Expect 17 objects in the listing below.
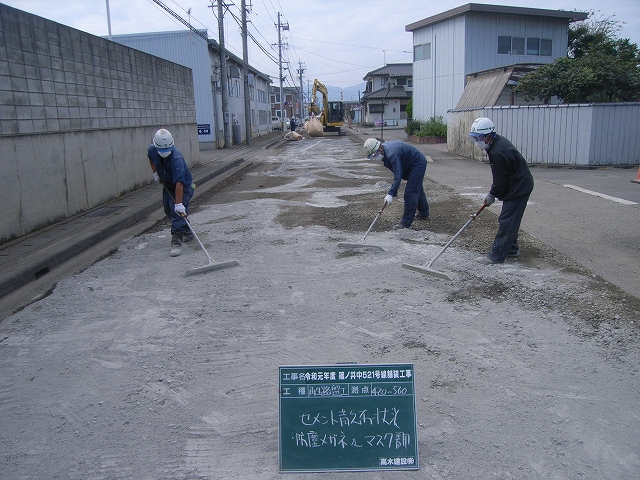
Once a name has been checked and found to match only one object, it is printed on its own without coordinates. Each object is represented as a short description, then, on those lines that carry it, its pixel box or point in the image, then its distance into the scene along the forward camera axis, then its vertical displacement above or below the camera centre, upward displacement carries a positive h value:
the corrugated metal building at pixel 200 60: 27.81 +3.82
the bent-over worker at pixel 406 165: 7.89 -0.52
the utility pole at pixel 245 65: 30.88 +3.92
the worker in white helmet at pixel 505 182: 6.19 -0.63
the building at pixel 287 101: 99.14 +6.06
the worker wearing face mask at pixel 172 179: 7.21 -0.58
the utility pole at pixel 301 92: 86.75 +6.14
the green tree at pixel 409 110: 42.11 +1.40
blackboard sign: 2.71 -1.38
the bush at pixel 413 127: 30.61 +0.10
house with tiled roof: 56.22 +3.69
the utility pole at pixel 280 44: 57.22 +9.04
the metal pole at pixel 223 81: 25.84 +2.56
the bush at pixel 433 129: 28.17 -0.06
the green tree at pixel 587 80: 16.30 +1.29
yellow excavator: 44.84 +1.28
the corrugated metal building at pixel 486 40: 25.78 +4.12
